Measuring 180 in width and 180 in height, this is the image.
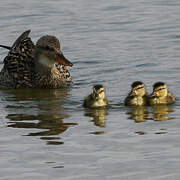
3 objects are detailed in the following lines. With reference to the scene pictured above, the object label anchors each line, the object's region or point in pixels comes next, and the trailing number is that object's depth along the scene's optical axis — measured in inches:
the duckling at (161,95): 668.1
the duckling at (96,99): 658.2
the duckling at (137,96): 662.5
